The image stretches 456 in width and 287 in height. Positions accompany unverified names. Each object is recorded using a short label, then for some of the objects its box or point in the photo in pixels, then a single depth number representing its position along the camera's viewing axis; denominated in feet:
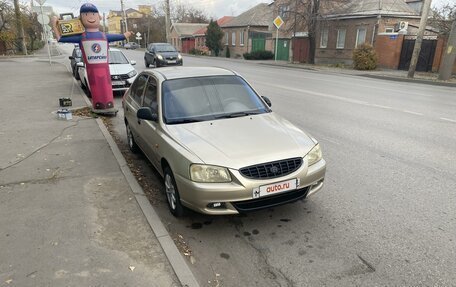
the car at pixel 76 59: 53.80
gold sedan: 11.59
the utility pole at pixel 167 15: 166.50
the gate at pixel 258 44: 144.63
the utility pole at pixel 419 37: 62.95
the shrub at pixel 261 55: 134.00
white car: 40.83
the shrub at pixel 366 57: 83.56
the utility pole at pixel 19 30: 120.57
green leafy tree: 161.58
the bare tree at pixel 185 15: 333.21
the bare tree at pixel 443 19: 73.35
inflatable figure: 28.81
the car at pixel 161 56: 76.23
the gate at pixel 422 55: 77.82
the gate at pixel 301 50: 114.91
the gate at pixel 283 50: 128.88
